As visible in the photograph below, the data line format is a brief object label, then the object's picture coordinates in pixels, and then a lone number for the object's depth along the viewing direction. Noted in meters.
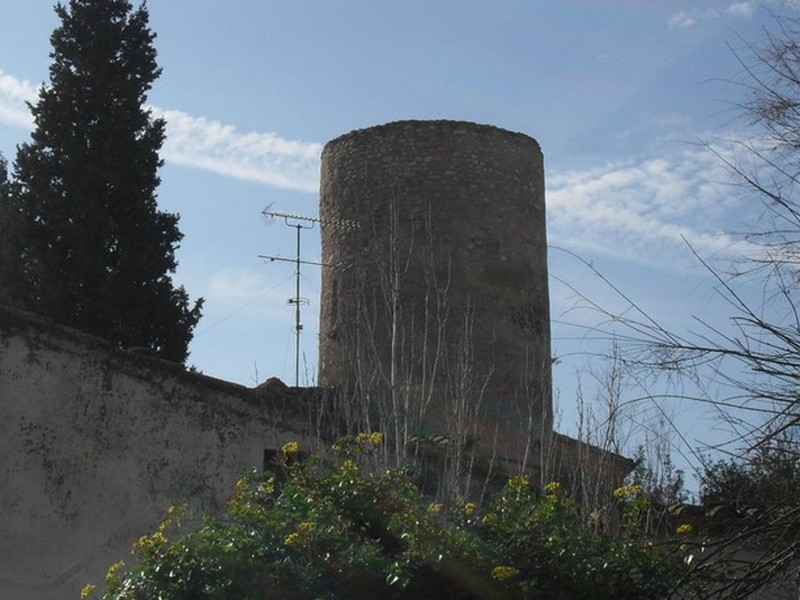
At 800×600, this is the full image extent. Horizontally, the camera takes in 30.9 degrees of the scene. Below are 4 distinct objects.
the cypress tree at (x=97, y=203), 18.06
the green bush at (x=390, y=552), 7.57
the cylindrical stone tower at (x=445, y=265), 16.08
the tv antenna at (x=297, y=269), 17.64
